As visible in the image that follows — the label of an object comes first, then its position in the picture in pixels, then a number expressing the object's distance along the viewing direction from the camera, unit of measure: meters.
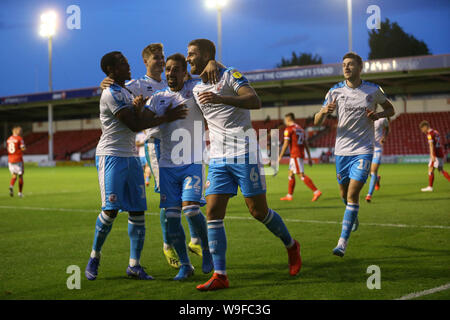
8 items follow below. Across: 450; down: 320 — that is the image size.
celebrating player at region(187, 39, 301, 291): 9.75
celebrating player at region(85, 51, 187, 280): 10.44
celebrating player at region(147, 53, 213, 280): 10.52
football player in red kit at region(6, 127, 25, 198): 32.75
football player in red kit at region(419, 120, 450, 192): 30.50
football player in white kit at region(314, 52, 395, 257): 13.31
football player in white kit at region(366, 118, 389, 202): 26.45
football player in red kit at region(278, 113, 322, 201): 25.84
